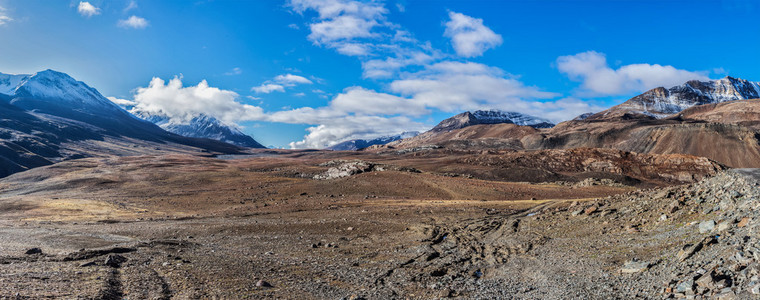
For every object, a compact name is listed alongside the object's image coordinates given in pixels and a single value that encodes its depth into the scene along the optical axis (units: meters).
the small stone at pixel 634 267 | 12.98
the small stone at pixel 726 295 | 9.02
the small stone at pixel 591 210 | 22.16
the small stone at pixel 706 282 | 9.83
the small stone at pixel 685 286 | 10.17
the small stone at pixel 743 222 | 12.96
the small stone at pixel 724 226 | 13.54
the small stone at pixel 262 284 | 14.06
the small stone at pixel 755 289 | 8.77
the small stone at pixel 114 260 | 16.48
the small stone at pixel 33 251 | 18.35
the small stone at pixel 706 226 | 14.29
